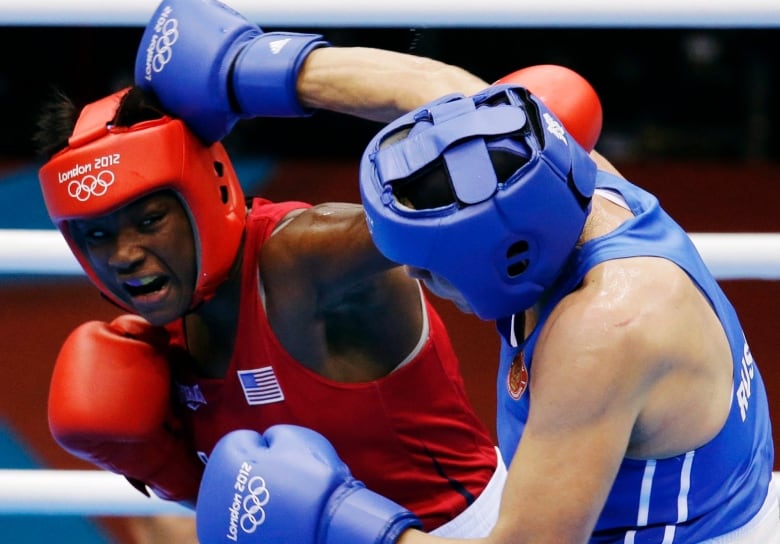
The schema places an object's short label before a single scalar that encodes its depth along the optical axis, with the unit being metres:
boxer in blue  5.13
